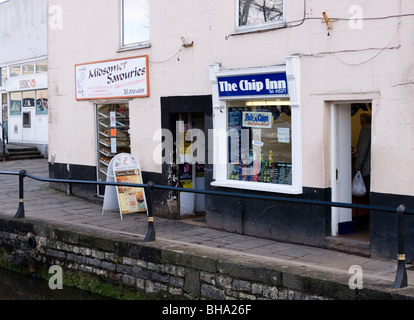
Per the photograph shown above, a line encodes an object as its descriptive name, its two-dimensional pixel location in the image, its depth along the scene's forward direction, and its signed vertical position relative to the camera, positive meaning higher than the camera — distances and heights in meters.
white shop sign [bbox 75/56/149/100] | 11.36 +1.19
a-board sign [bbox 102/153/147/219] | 10.92 -0.97
